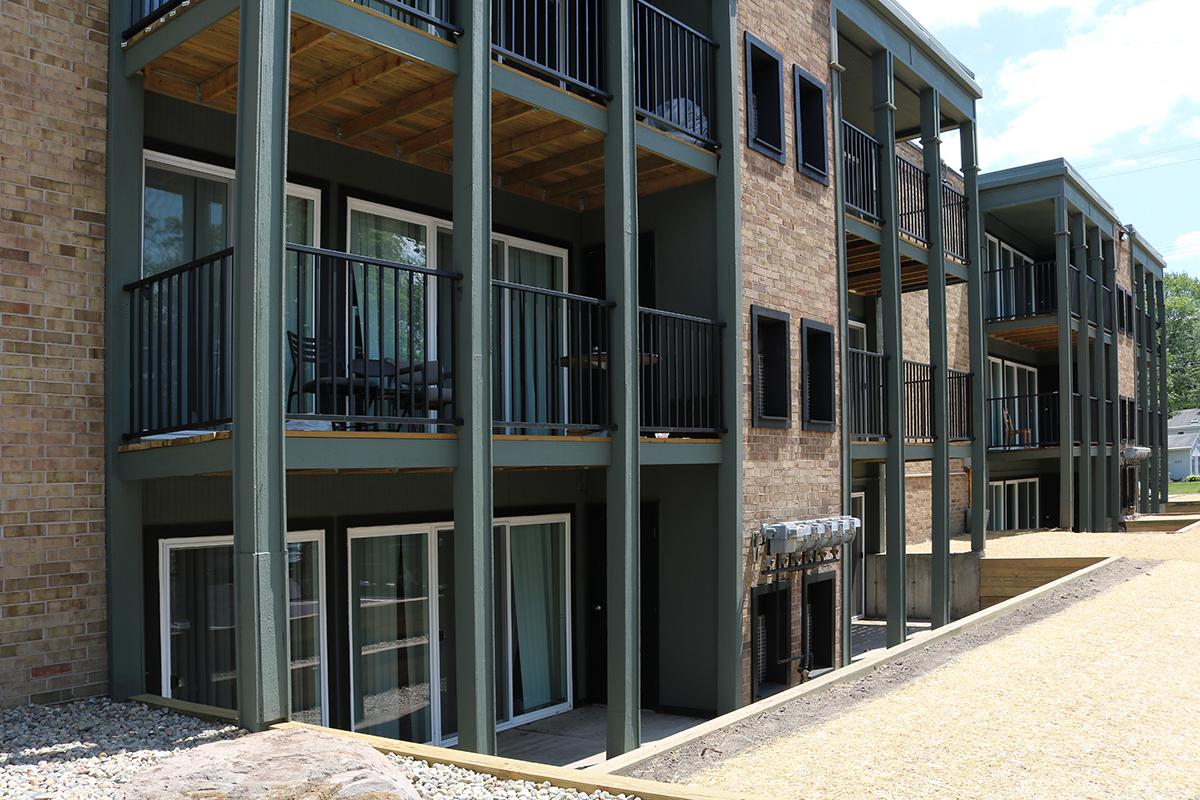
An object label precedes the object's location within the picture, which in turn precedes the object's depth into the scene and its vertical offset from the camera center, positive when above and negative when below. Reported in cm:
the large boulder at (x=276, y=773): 412 -141
